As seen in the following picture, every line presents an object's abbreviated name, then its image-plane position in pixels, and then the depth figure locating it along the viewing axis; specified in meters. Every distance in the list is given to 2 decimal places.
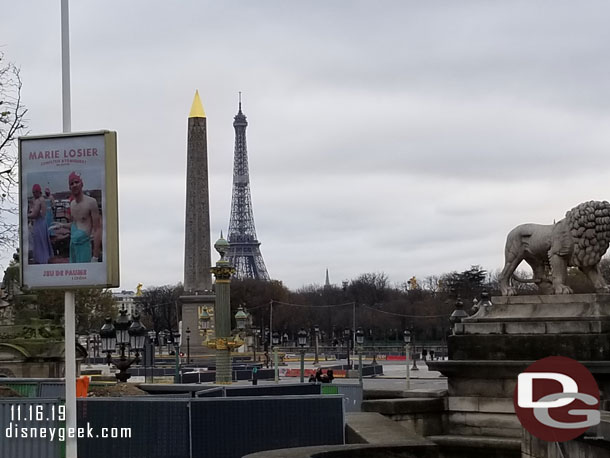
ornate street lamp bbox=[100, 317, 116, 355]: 28.91
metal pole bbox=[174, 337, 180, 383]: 40.74
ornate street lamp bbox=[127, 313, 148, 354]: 27.98
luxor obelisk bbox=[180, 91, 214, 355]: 86.69
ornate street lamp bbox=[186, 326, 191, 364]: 86.23
